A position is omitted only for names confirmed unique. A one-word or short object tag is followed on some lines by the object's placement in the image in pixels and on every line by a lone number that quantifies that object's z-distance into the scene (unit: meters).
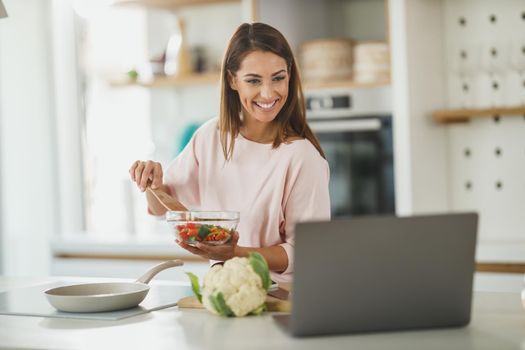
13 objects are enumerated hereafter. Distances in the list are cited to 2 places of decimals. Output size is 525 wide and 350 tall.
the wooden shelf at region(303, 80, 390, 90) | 3.56
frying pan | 1.67
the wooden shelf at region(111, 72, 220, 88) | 3.97
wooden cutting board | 1.65
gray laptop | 1.34
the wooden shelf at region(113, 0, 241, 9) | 4.08
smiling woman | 2.15
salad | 1.80
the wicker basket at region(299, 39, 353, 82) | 3.64
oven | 3.58
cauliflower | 1.56
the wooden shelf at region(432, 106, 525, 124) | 3.42
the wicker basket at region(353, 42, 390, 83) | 3.55
